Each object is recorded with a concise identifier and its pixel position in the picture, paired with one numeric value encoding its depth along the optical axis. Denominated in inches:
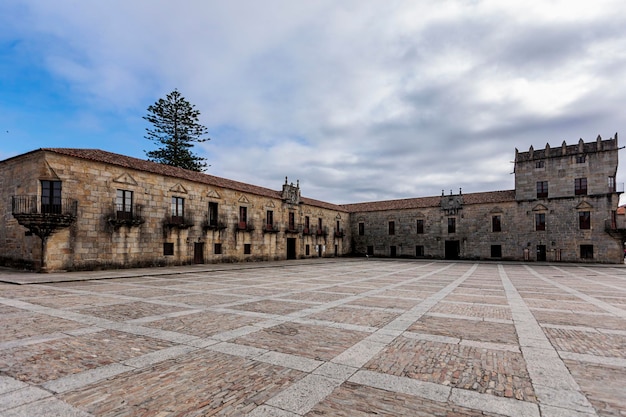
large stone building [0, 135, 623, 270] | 690.2
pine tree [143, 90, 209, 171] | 1476.4
